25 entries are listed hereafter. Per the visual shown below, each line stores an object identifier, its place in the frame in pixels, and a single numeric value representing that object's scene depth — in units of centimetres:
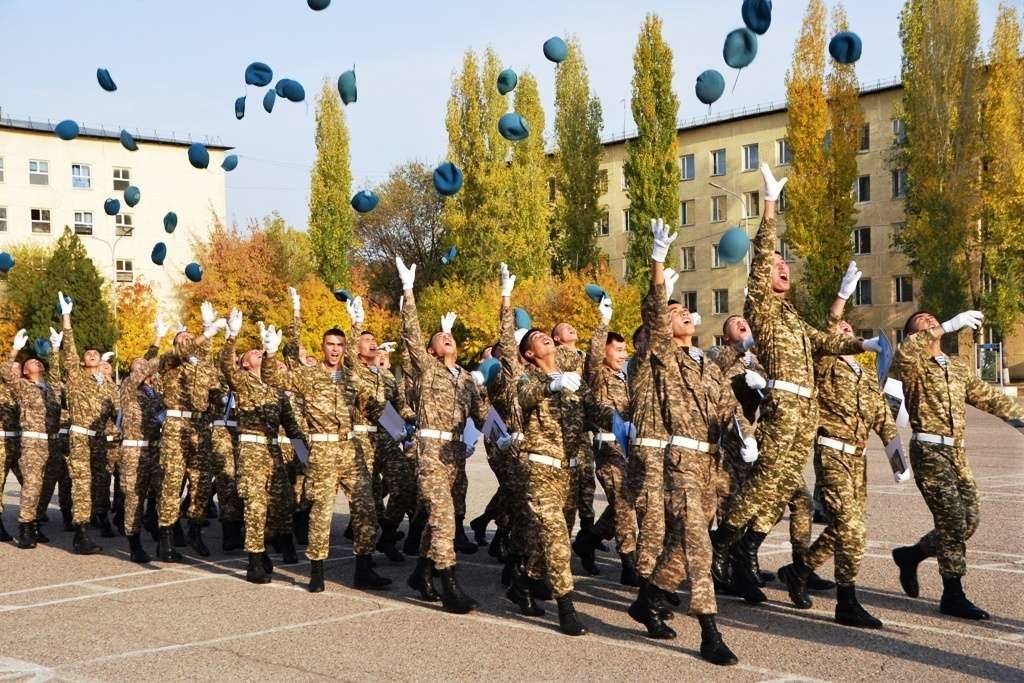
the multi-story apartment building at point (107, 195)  6644
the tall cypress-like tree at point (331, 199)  5791
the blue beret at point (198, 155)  1414
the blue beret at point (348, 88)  1199
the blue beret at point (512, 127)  1145
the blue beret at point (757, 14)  917
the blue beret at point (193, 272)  1439
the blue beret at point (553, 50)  1204
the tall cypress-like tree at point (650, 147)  5000
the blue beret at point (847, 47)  925
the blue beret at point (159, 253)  1592
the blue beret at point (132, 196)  1592
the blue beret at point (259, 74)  1315
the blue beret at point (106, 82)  1384
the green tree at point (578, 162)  5253
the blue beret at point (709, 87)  962
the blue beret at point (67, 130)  1520
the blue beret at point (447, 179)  1166
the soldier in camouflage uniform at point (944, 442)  800
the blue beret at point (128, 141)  1571
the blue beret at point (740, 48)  931
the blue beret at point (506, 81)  1278
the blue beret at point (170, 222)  1516
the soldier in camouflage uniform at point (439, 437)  873
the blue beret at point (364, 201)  1266
